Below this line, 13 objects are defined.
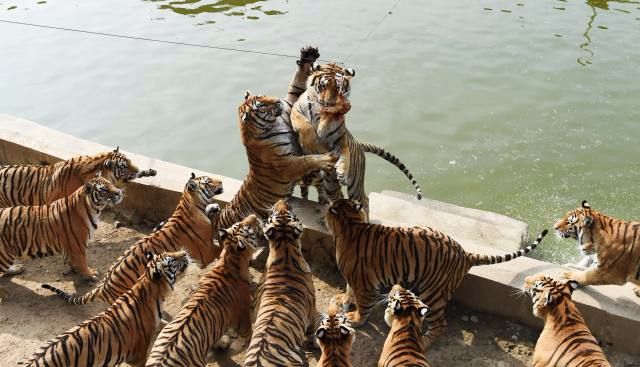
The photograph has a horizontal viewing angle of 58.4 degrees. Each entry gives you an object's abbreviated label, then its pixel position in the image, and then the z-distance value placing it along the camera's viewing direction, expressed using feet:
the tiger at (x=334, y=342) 8.46
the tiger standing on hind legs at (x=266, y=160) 12.08
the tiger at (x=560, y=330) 8.84
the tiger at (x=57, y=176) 13.82
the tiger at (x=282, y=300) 8.86
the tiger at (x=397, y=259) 10.54
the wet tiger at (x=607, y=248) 10.99
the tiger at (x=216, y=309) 8.95
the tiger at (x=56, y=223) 12.45
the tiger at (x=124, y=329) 9.16
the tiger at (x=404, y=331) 8.97
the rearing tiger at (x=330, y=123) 11.78
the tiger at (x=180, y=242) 11.17
